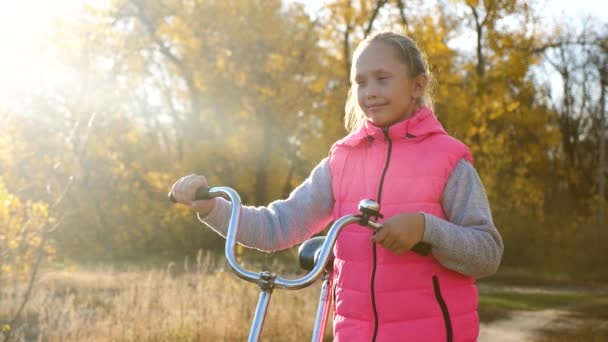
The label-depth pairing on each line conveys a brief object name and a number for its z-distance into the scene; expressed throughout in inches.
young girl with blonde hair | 100.0
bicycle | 85.3
